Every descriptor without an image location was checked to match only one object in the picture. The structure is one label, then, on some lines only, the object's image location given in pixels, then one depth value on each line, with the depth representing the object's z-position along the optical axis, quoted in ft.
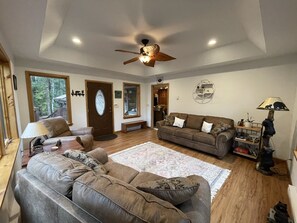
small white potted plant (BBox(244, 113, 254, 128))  10.59
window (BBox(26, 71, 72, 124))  11.44
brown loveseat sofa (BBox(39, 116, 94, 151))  8.92
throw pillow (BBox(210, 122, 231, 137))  10.84
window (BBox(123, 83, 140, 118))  18.95
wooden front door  15.11
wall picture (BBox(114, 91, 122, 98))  17.15
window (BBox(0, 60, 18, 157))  7.39
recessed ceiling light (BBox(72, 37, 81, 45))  9.60
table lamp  5.66
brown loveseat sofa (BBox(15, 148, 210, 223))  2.43
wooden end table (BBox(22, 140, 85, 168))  5.94
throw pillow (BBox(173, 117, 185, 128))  13.97
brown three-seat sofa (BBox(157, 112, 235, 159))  10.31
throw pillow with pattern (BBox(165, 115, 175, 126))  14.78
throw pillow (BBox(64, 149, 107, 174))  4.64
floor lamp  8.17
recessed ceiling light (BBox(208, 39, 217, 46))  9.98
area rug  8.15
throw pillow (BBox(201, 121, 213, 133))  11.91
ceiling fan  9.13
